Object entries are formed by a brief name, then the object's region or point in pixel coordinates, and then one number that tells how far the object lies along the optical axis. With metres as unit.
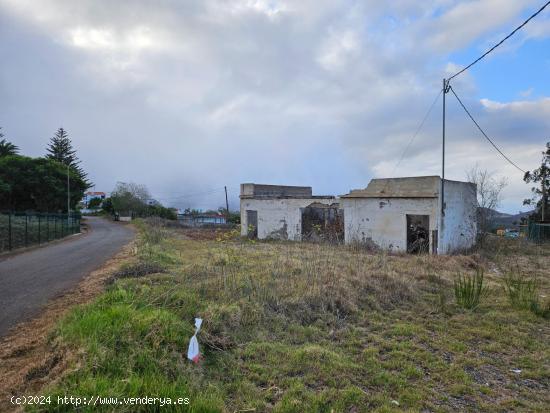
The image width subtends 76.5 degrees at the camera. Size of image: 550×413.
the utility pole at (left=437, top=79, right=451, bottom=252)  14.52
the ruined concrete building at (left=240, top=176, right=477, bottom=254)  15.16
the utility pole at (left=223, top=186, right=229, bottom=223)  44.54
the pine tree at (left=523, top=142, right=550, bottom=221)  24.06
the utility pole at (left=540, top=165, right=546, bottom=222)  24.02
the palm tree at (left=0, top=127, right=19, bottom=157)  45.38
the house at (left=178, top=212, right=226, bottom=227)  38.91
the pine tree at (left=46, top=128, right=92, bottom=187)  58.19
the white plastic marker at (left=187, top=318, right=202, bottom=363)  3.50
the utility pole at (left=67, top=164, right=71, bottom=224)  36.62
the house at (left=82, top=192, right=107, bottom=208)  75.22
